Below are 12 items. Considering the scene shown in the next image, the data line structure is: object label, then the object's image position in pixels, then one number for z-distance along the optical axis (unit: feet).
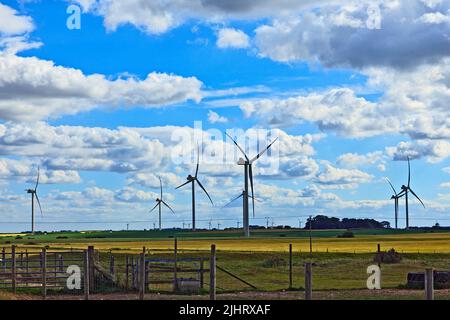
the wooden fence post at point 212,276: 83.61
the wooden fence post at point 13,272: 111.50
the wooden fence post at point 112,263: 125.24
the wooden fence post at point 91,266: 118.01
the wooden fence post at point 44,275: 105.09
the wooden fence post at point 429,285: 69.05
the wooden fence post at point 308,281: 73.36
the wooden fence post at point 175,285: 115.95
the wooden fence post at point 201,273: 113.91
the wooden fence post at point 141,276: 85.20
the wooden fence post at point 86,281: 93.20
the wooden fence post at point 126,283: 117.80
